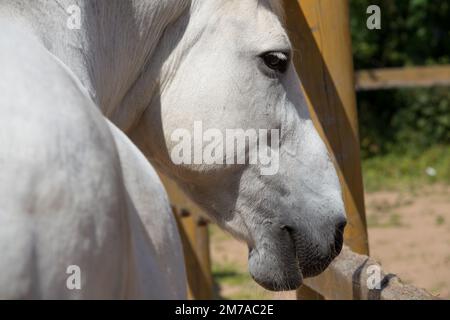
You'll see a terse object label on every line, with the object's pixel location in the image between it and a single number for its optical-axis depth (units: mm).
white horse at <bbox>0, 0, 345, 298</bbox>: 2430
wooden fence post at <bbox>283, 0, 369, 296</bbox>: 5429
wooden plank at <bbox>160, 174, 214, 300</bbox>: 9190
